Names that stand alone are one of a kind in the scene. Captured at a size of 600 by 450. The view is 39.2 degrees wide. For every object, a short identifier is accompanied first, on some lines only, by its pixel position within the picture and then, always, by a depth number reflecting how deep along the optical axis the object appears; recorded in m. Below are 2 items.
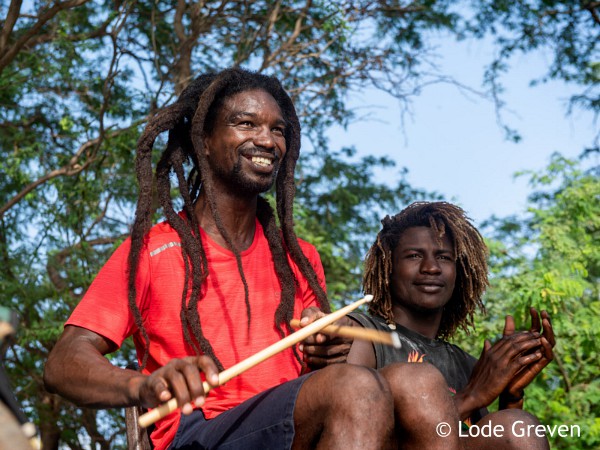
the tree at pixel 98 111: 6.80
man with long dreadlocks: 2.05
